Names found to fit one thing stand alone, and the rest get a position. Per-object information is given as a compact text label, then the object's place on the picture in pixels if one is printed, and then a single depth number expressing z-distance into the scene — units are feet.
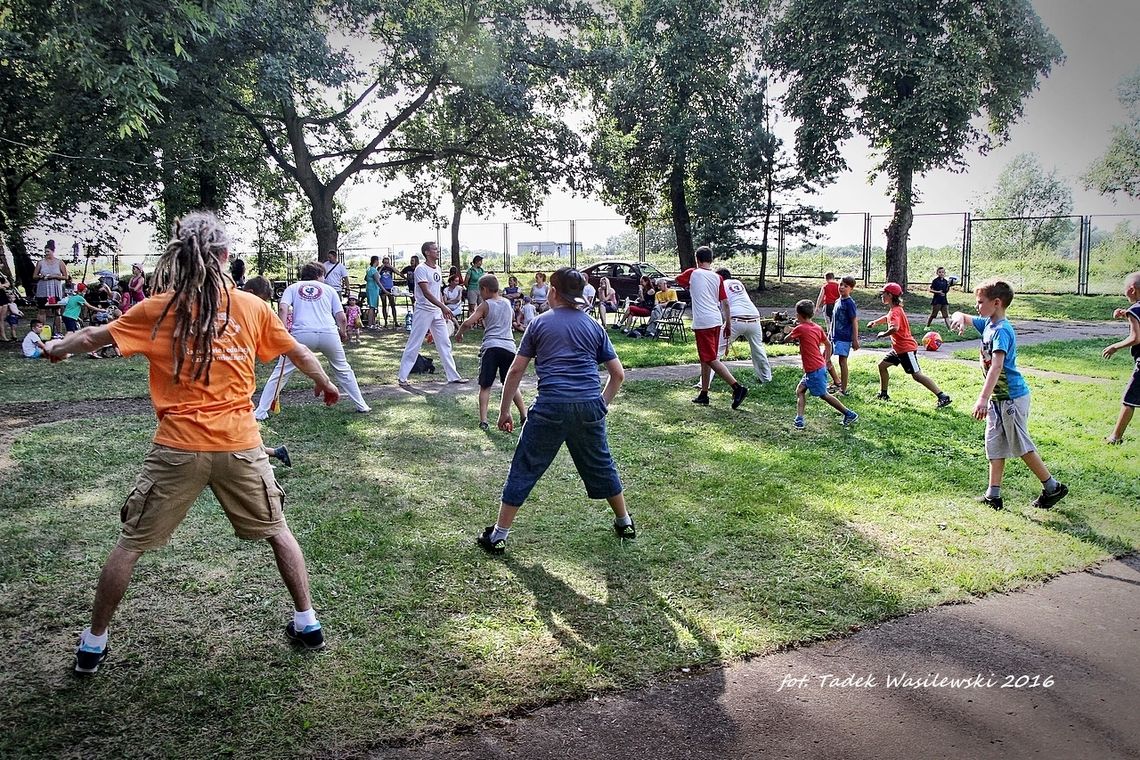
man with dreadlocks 11.02
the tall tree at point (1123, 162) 137.59
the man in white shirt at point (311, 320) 28.07
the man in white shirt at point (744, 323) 34.47
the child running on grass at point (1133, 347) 23.38
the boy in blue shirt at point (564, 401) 15.52
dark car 86.07
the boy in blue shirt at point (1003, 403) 18.16
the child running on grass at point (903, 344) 30.96
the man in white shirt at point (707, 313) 31.58
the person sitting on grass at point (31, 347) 46.63
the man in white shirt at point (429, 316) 34.01
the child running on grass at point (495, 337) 26.71
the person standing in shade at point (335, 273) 54.70
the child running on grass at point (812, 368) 27.61
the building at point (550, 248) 119.96
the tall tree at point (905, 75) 80.38
